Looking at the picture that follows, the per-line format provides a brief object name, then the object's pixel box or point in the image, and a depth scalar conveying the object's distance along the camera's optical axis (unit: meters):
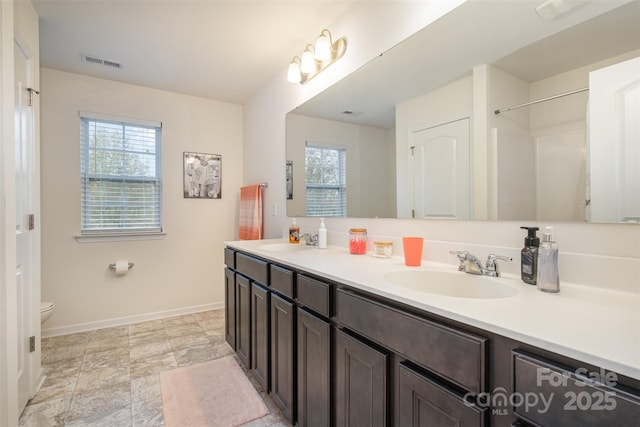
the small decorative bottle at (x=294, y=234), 2.36
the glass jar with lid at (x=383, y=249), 1.58
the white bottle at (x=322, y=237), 2.03
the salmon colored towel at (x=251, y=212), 3.01
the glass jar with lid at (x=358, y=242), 1.75
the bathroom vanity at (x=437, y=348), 0.53
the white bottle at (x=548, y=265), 0.89
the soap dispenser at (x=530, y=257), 0.97
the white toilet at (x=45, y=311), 2.27
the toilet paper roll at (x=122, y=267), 2.97
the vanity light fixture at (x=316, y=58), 2.03
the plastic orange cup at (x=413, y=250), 1.36
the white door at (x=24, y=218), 1.65
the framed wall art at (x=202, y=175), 3.37
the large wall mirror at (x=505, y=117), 0.88
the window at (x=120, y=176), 2.90
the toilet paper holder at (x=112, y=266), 2.98
